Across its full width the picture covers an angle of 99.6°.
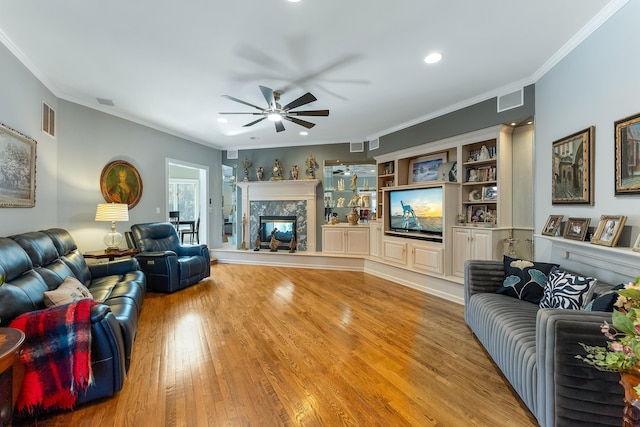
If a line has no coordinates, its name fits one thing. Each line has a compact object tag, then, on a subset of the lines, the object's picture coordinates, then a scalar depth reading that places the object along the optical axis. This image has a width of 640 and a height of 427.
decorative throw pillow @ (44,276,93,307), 2.11
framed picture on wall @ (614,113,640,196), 1.92
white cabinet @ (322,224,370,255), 5.91
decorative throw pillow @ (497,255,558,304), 2.43
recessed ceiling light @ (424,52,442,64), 2.69
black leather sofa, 1.84
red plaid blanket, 1.64
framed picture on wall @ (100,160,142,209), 4.30
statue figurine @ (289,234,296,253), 6.29
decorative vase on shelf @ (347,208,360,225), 6.04
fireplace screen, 6.51
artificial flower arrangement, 0.99
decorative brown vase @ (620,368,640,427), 1.00
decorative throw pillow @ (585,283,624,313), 1.58
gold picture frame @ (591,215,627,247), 1.96
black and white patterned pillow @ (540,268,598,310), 1.93
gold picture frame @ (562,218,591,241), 2.33
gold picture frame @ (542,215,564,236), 2.71
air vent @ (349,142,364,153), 6.10
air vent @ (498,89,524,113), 3.33
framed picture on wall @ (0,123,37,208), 2.56
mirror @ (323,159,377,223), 6.11
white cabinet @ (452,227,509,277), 3.61
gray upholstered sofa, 1.40
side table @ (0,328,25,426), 1.33
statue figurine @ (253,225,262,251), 6.52
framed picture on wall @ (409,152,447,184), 4.63
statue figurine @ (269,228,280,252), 6.38
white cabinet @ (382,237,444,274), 4.18
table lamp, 3.91
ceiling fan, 2.95
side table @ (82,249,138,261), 3.73
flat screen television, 4.29
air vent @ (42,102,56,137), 3.30
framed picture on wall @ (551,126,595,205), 2.37
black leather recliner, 4.14
